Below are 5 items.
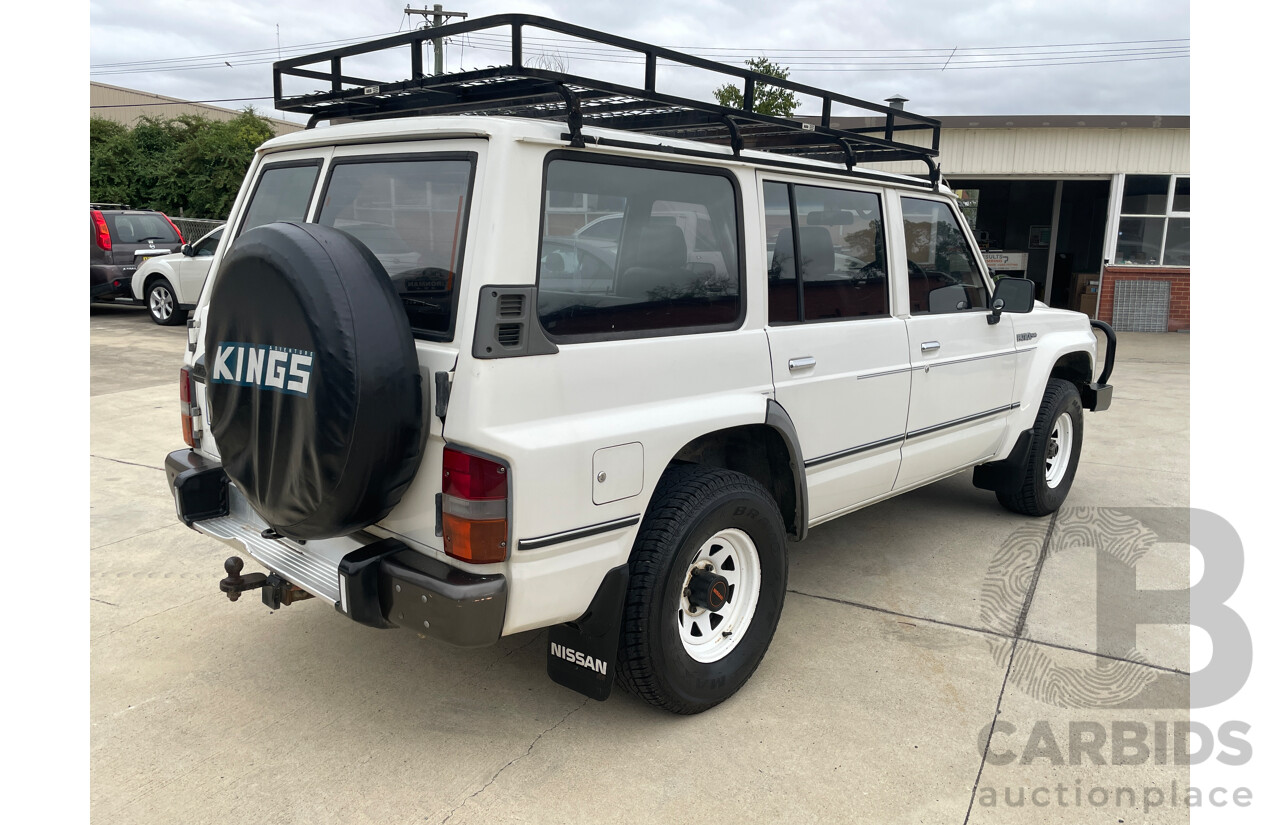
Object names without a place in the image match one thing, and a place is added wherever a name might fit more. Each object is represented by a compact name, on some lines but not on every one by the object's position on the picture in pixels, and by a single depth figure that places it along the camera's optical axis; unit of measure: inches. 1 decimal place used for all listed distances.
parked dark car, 555.8
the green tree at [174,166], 895.1
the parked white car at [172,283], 528.7
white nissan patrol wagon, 98.0
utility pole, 943.7
